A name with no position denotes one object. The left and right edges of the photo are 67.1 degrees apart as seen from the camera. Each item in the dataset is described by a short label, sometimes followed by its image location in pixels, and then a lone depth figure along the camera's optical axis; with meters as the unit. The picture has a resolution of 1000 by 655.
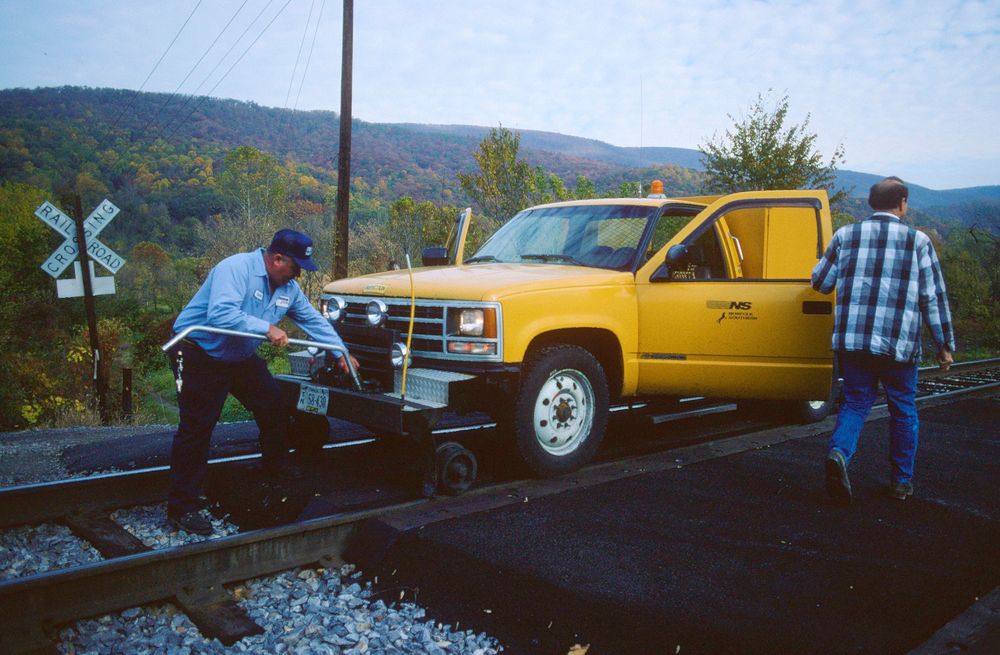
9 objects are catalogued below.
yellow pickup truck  5.04
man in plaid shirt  4.87
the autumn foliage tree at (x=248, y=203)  34.11
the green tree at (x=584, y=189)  47.94
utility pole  18.02
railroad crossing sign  11.33
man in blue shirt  4.46
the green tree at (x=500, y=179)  40.66
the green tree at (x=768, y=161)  31.81
